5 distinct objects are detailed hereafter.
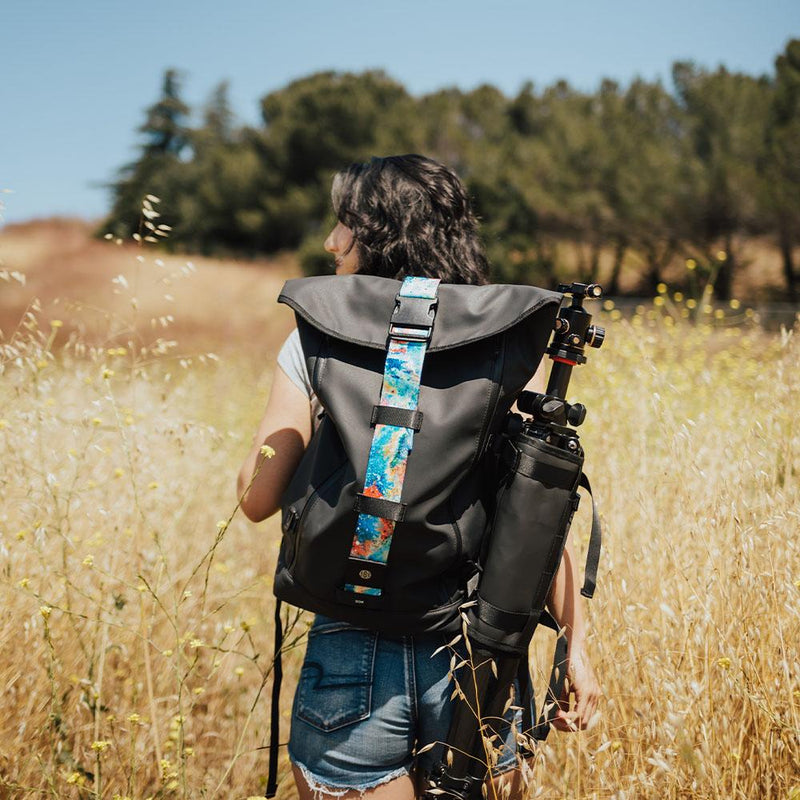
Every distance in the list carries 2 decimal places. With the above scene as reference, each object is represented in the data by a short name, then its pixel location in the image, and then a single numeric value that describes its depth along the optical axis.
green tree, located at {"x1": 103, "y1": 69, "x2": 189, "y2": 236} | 33.53
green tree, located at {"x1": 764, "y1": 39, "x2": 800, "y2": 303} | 17.08
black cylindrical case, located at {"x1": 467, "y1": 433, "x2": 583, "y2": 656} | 1.25
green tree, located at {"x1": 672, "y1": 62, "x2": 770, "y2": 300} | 19.39
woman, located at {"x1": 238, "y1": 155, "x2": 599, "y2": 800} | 1.27
